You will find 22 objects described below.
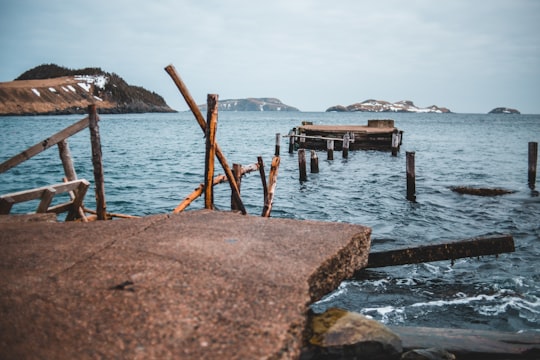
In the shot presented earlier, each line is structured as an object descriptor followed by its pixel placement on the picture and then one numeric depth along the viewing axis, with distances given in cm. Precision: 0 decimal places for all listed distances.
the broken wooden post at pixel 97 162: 616
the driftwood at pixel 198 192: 613
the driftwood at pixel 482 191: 1372
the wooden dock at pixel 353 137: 2616
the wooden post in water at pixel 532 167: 1463
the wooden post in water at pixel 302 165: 1634
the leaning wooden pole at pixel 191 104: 591
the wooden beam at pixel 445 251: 479
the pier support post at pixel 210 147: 595
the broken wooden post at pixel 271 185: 715
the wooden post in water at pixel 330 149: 2225
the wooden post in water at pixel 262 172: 828
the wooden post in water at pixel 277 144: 2447
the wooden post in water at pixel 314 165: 1870
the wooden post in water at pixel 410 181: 1303
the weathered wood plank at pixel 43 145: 588
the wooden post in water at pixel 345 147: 2356
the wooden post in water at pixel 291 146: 2827
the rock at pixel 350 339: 282
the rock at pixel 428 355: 315
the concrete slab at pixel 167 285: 223
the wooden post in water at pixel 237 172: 750
